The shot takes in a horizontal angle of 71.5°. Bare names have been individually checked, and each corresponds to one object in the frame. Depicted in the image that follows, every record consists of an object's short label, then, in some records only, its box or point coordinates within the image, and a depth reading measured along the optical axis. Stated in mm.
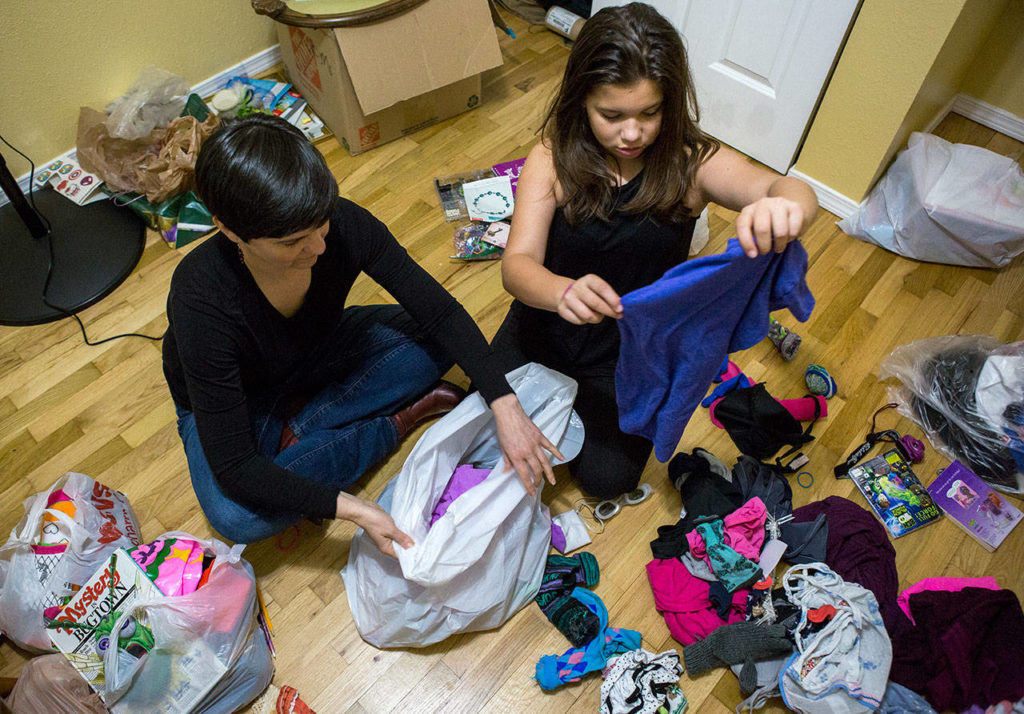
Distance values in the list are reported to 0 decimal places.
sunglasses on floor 1501
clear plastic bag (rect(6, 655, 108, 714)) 1180
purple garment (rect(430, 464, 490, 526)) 1360
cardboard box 1953
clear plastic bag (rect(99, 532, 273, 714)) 1157
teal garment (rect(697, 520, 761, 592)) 1350
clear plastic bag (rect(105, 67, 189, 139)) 2004
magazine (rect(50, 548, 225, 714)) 1167
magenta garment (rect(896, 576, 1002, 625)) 1405
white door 1763
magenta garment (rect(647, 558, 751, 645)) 1351
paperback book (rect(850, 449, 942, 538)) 1499
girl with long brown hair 1020
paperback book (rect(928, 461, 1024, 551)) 1488
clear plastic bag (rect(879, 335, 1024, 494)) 1532
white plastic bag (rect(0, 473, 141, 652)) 1264
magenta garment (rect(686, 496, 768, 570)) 1390
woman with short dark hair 984
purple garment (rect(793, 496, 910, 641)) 1358
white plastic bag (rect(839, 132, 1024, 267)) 1807
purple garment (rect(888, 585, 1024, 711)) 1255
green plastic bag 1979
